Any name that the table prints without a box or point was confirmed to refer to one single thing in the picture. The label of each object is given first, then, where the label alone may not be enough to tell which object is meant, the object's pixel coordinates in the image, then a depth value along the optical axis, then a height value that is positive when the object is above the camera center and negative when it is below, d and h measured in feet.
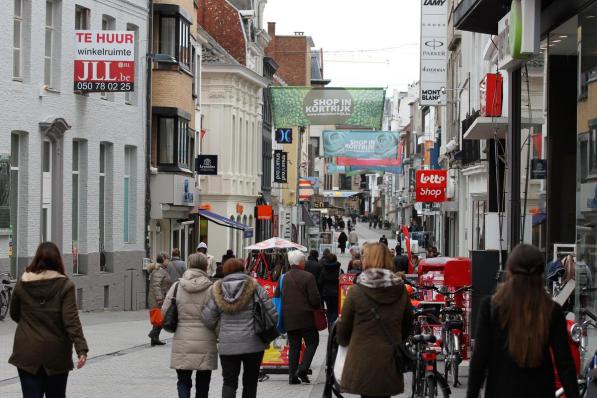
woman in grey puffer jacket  37.83 -3.64
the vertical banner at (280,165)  231.91 +5.43
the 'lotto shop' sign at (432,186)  139.95 +1.14
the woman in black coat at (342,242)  251.19 -8.96
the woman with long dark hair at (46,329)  31.63 -3.33
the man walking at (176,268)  75.06 -4.28
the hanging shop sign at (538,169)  47.74 +1.06
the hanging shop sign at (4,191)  87.61 +0.14
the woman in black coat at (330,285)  69.36 -4.81
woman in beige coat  37.96 -4.21
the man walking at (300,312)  53.11 -4.78
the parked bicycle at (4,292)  86.28 -6.66
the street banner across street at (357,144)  168.35 +6.80
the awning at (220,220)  155.63 -3.10
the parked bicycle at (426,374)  37.01 -5.19
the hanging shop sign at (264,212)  188.75 -2.45
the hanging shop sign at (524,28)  43.37 +5.69
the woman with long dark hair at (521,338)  22.29 -2.43
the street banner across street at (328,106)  146.92 +10.25
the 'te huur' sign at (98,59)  97.96 +10.41
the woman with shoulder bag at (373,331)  28.81 -3.04
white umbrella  108.23 -4.15
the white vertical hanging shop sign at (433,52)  132.98 +15.16
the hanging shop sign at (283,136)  221.25 +10.23
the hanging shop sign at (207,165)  149.79 +3.45
